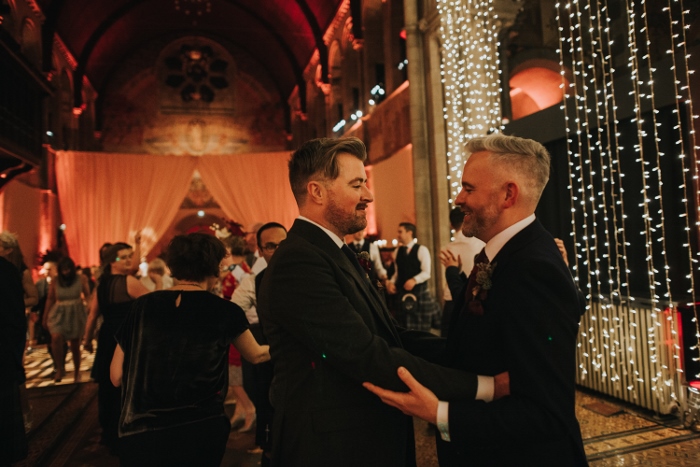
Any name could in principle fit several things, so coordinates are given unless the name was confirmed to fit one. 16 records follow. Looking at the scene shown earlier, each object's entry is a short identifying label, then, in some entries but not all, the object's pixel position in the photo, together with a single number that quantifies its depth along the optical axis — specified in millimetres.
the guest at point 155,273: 4618
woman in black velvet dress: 2008
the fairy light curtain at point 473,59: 6961
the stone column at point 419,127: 7910
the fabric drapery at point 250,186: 16297
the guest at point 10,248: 3730
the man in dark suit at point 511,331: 1190
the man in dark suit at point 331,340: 1274
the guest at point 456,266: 3457
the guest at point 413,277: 5949
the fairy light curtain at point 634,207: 4137
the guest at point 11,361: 2752
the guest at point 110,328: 3601
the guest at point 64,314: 6141
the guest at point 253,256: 3949
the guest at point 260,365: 3176
